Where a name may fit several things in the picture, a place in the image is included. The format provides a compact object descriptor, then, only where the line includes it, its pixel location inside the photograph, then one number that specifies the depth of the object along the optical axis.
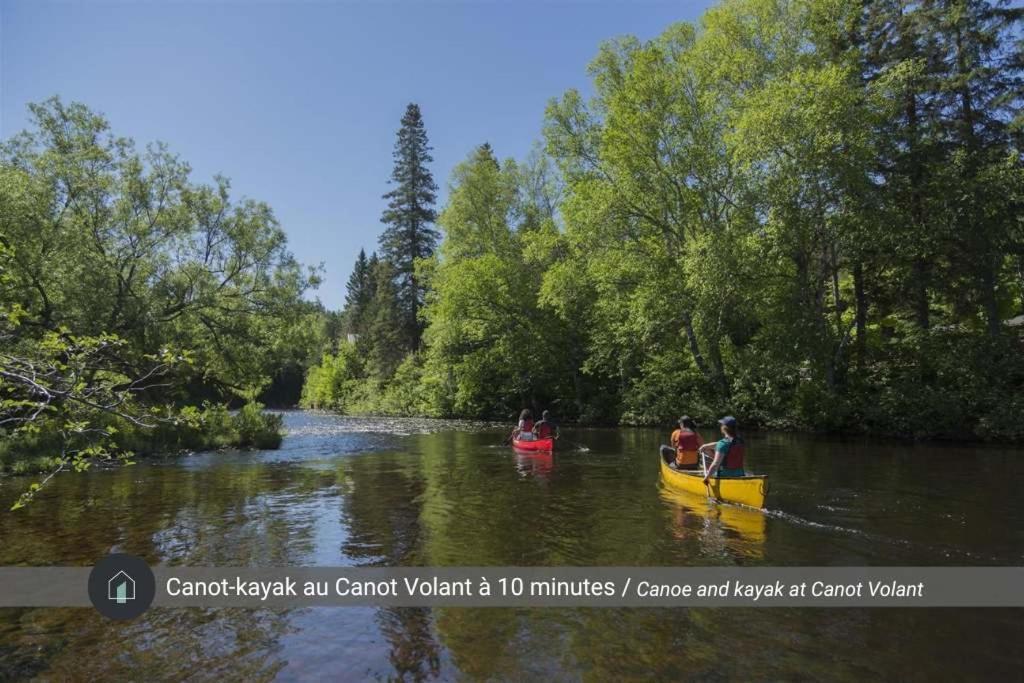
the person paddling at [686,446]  14.37
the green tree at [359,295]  78.97
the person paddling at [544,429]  21.47
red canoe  20.45
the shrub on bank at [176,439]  17.14
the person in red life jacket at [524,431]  21.75
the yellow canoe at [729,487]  11.40
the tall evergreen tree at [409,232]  51.34
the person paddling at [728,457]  12.25
